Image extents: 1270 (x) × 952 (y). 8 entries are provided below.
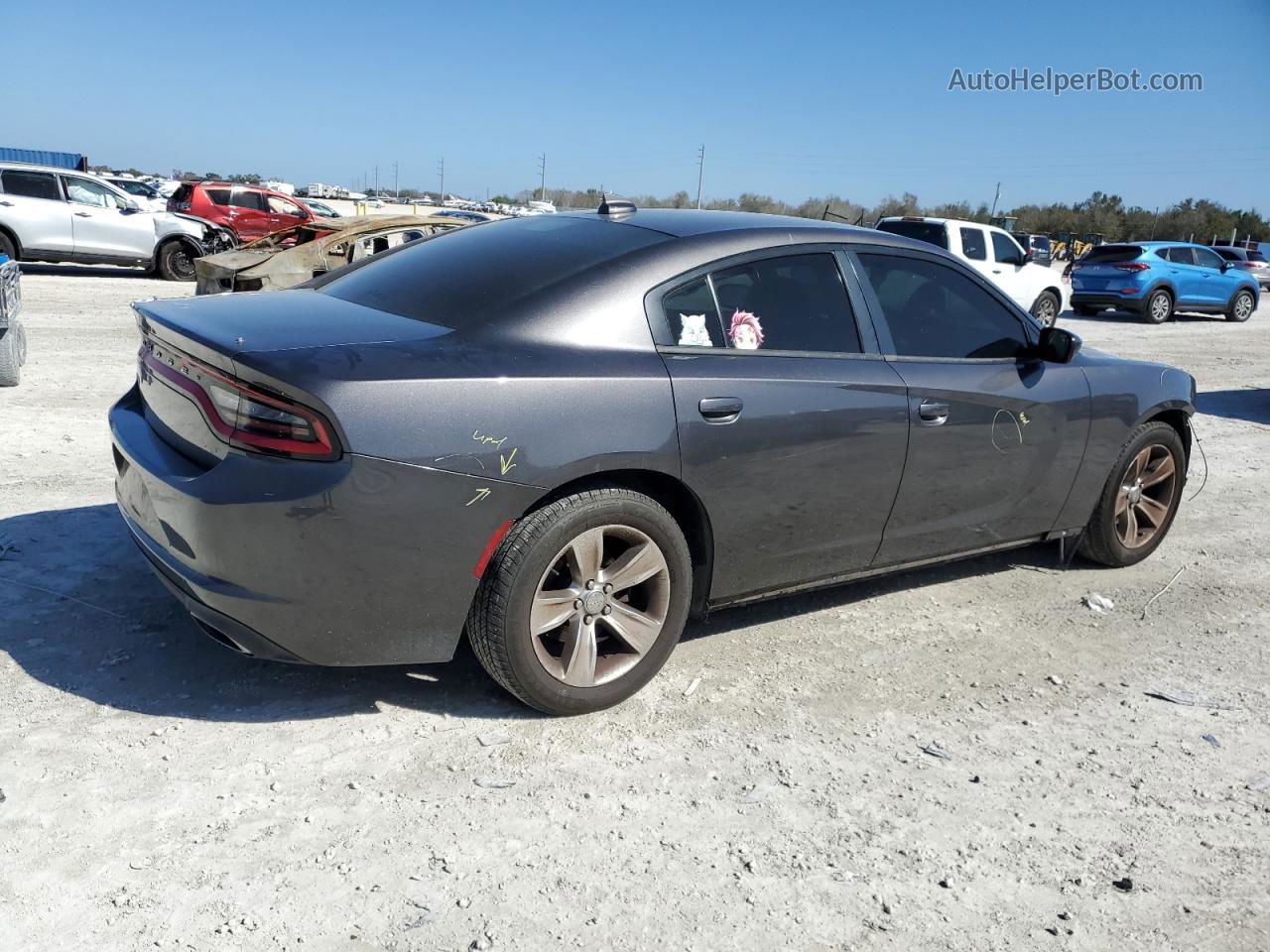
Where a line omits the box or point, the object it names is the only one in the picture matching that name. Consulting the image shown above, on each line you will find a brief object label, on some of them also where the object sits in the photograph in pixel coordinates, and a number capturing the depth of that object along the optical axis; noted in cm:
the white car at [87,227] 1677
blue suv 2025
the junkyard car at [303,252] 1077
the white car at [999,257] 1652
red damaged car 2231
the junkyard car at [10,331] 767
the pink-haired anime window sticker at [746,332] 380
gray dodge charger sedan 304
